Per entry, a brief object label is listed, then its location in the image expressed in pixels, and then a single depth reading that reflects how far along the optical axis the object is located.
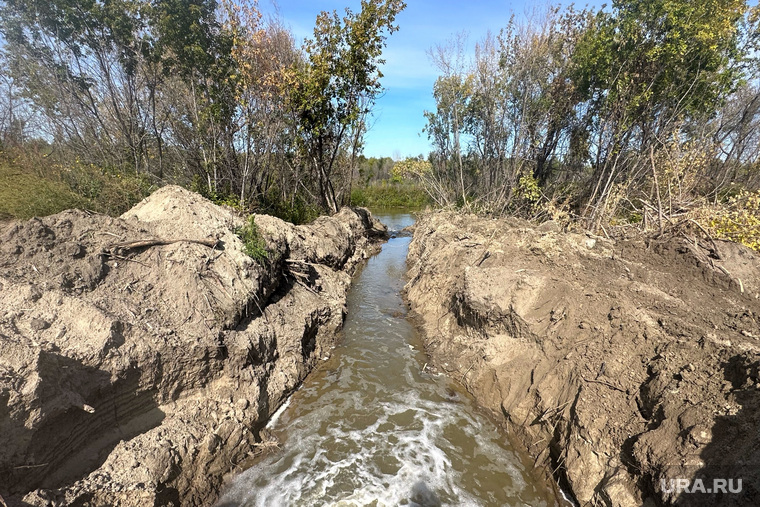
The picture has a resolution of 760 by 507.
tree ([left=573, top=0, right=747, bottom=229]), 7.43
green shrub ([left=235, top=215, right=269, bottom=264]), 4.94
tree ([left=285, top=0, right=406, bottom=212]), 9.82
